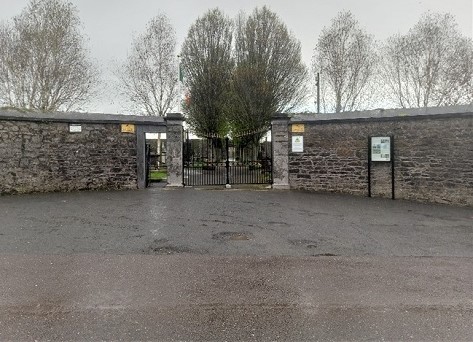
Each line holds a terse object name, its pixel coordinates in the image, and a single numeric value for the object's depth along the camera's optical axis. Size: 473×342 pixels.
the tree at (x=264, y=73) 24.22
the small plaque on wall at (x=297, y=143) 12.84
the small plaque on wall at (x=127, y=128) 13.03
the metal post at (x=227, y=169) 13.38
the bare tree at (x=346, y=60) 25.42
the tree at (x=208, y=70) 28.00
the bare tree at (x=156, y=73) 27.08
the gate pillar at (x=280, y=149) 12.91
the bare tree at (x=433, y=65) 21.66
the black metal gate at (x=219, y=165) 13.61
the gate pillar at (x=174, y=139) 13.00
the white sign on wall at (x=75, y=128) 12.67
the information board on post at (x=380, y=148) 11.59
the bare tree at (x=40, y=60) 21.81
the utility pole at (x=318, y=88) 26.38
